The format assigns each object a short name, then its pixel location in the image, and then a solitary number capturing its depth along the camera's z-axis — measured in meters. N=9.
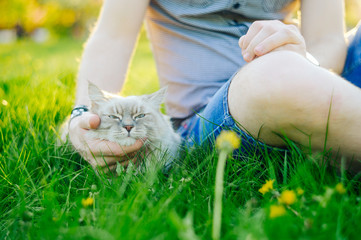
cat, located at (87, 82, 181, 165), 0.70
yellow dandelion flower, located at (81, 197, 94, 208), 0.55
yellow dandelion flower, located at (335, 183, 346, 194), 0.51
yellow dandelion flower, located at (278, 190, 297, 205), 0.51
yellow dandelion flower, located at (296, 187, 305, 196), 0.54
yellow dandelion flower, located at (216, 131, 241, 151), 0.49
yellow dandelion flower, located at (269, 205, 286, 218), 0.48
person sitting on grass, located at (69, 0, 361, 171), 0.59
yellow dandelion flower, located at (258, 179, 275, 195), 0.56
